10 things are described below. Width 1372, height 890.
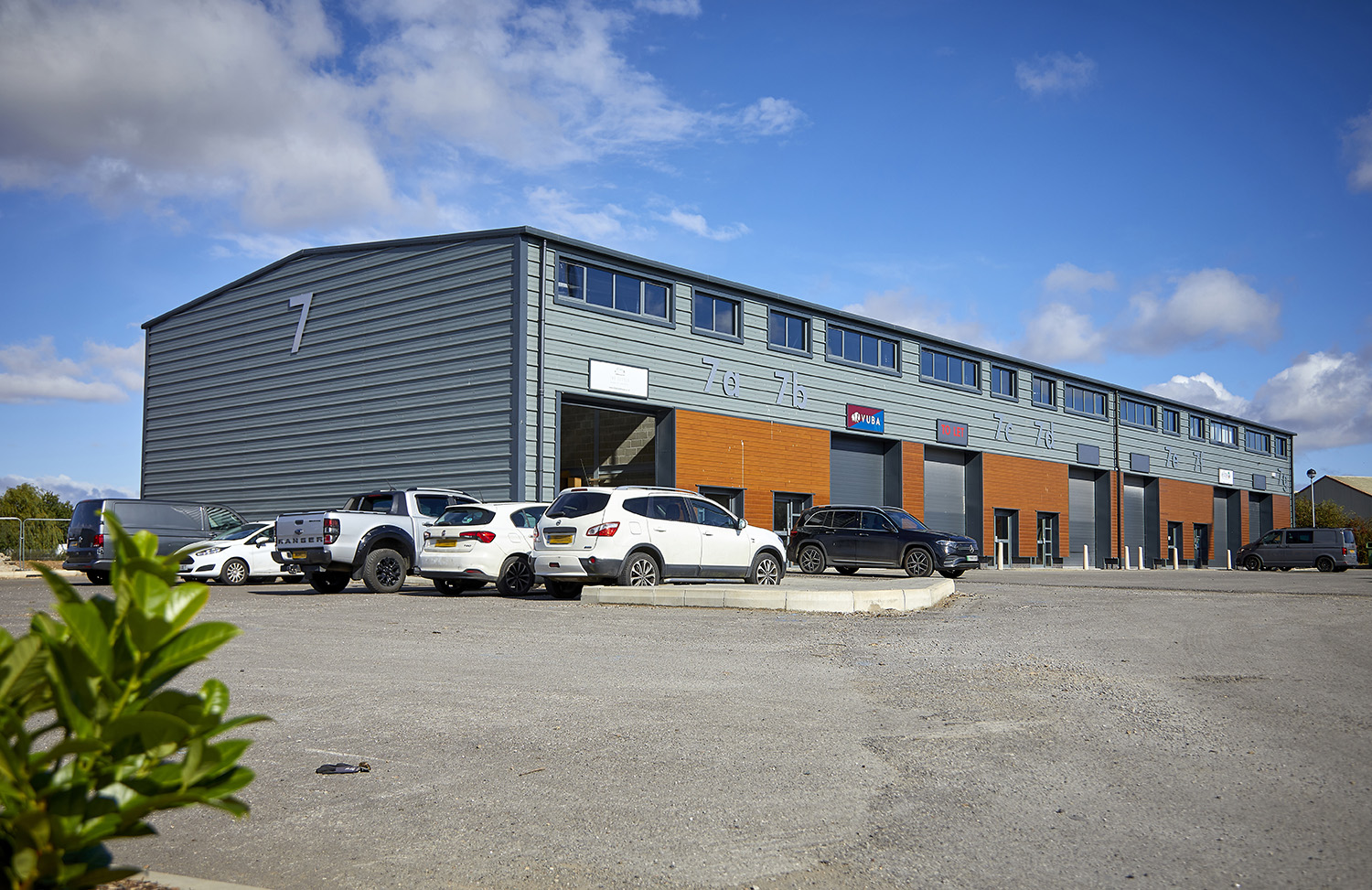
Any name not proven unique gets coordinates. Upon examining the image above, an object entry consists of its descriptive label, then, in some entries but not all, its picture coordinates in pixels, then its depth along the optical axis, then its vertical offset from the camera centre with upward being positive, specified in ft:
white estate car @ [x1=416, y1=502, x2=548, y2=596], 56.13 -0.71
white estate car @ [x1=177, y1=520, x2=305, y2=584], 69.72 -1.87
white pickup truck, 56.29 -0.24
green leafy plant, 5.65 -1.10
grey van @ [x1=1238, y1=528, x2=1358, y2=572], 126.21 -1.36
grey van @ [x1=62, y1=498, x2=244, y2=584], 67.46 +0.45
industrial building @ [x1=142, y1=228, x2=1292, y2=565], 78.54 +13.28
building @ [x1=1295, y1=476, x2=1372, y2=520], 324.39 +15.53
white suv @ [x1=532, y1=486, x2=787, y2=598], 51.24 -0.24
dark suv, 79.61 -0.53
